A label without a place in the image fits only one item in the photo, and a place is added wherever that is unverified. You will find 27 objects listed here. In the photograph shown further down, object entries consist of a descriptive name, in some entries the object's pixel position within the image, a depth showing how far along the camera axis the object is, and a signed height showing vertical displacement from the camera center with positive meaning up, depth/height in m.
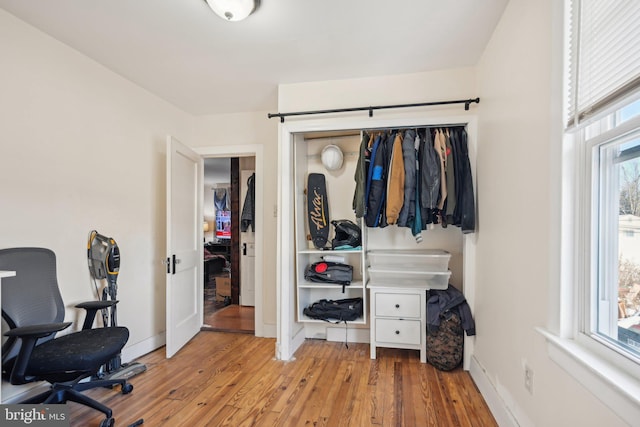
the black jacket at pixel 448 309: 2.24 -0.76
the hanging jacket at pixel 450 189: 2.20 +0.18
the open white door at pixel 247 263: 4.27 -0.74
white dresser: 2.45 -0.72
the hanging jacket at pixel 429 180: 2.24 +0.25
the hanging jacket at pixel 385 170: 2.42 +0.35
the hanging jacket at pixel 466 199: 2.14 +0.10
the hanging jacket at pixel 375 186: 2.40 +0.22
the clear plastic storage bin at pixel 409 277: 2.44 -0.57
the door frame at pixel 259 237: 3.12 -0.26
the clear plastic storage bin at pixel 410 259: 2.46 -0.40
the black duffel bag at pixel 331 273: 2.69 -0.56
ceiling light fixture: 1.57 +1.12
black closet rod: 2.27 +0.86
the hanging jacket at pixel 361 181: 2.42 +0.26
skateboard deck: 2.82 +0.00
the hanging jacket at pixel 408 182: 2.30 +0.24
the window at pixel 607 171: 0.89 +0.15
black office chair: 1.51 -0.77
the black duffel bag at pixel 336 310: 2.69 -0.91
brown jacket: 2.33 +0.21
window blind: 0.86 +0.52
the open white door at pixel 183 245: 2.61 -0.32
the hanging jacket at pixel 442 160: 2.26 +0.41
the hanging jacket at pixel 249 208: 4.01 +0.06
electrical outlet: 1.37 -0.78
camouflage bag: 2.29 -1.02
